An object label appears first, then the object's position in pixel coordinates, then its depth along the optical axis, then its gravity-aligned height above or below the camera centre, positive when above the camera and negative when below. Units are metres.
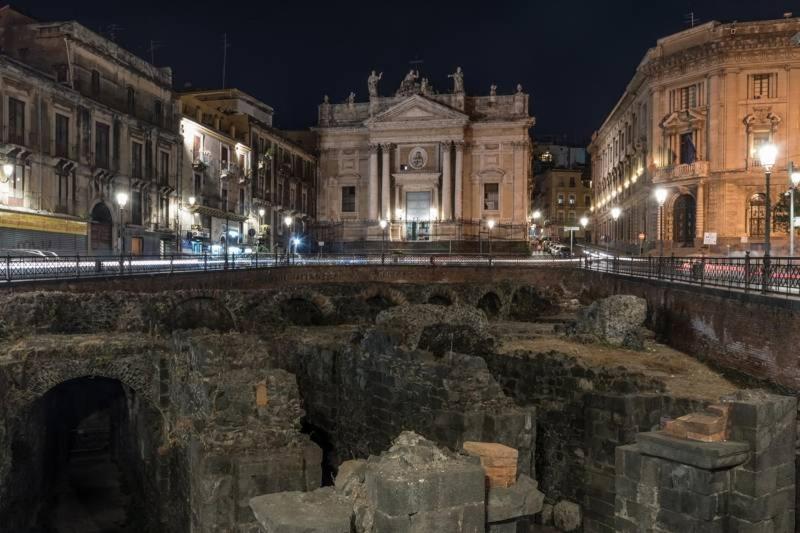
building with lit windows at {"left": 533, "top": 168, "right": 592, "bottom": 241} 102.31 +8.37
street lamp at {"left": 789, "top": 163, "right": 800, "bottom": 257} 21.00 +2.33
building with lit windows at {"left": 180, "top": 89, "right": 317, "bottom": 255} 53.22 +8.12
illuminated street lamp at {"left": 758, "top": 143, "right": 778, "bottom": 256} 18.08 +2.63
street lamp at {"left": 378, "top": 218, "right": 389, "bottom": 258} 59.07 +2.25
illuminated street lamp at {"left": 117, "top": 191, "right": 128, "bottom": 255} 25.81 +2.03
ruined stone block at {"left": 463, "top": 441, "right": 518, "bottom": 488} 6.91 -2.32
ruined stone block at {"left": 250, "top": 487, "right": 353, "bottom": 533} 6.13 -2.61
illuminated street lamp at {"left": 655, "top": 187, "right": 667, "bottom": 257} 26.60 +2.33
